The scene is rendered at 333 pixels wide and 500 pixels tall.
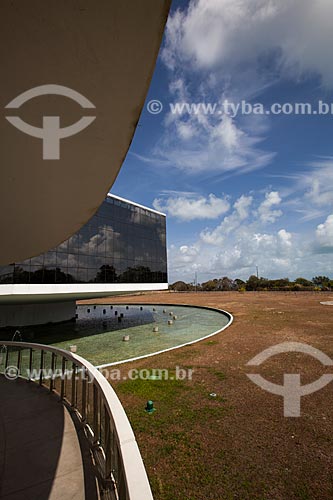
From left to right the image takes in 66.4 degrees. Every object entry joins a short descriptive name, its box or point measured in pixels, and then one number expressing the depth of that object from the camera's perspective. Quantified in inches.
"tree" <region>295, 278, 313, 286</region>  3668.1
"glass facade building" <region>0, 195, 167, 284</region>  766.5
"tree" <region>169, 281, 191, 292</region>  4892.2
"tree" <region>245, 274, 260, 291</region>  3507.9
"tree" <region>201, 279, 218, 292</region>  4500.0
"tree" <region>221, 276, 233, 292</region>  4298.7
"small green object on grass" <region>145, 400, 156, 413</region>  317.7
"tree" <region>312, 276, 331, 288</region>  3861.5
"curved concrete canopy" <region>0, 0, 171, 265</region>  60.4
